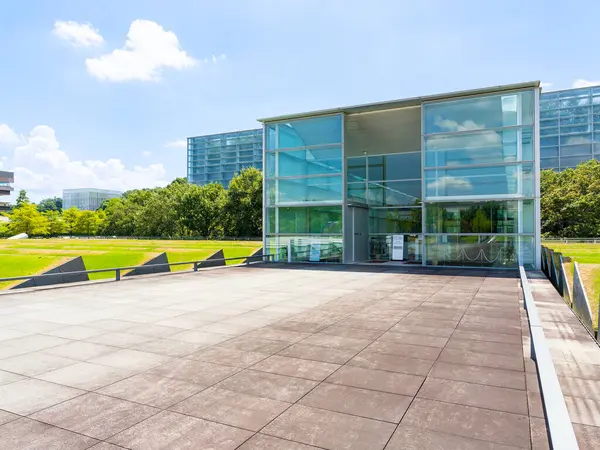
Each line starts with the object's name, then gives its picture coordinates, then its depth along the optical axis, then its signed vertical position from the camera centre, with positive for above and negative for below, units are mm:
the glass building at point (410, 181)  21672 +2684
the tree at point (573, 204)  58938 +3325
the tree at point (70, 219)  113688 +2632
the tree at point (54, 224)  110000 +1273
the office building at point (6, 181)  150125 +16575
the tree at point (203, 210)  81625 +3542
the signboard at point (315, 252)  26016 -1396
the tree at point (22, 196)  162600 +12490
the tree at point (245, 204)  73812 +4193
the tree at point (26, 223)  100938 +1443
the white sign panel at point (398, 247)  27852 -1154
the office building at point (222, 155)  158625 +27639
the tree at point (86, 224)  113625 +1330
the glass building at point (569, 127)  112188 +26335
